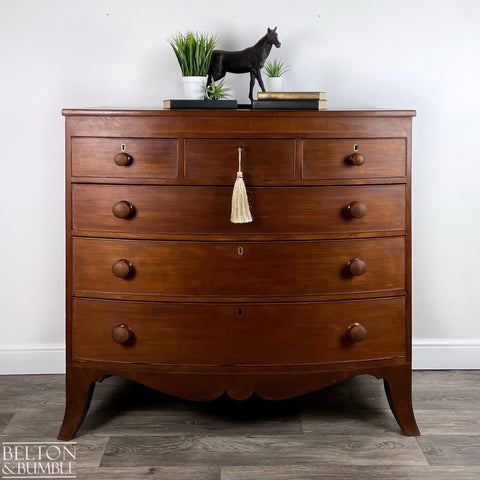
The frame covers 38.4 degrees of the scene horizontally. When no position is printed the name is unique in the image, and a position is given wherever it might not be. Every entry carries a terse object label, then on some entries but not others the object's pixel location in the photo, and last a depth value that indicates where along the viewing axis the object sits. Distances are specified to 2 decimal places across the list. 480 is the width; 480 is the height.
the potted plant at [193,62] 2.40
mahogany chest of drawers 2.11
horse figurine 2.47
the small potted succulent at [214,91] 2.39
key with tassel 2.06
